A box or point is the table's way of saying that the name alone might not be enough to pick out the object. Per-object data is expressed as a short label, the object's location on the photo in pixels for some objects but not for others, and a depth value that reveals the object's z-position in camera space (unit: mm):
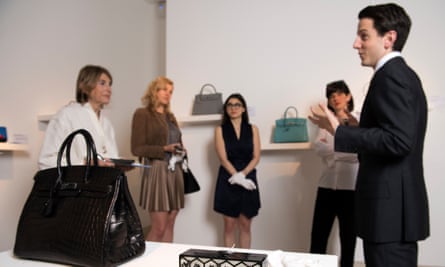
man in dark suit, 1190
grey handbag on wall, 3408
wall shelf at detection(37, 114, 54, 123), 3030
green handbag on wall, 3113
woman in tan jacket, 2861
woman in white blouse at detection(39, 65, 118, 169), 1898
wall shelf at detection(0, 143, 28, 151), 2533
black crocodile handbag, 981
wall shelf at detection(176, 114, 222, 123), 3341
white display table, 1014
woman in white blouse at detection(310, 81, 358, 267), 2531
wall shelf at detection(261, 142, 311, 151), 2989
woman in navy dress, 3023
